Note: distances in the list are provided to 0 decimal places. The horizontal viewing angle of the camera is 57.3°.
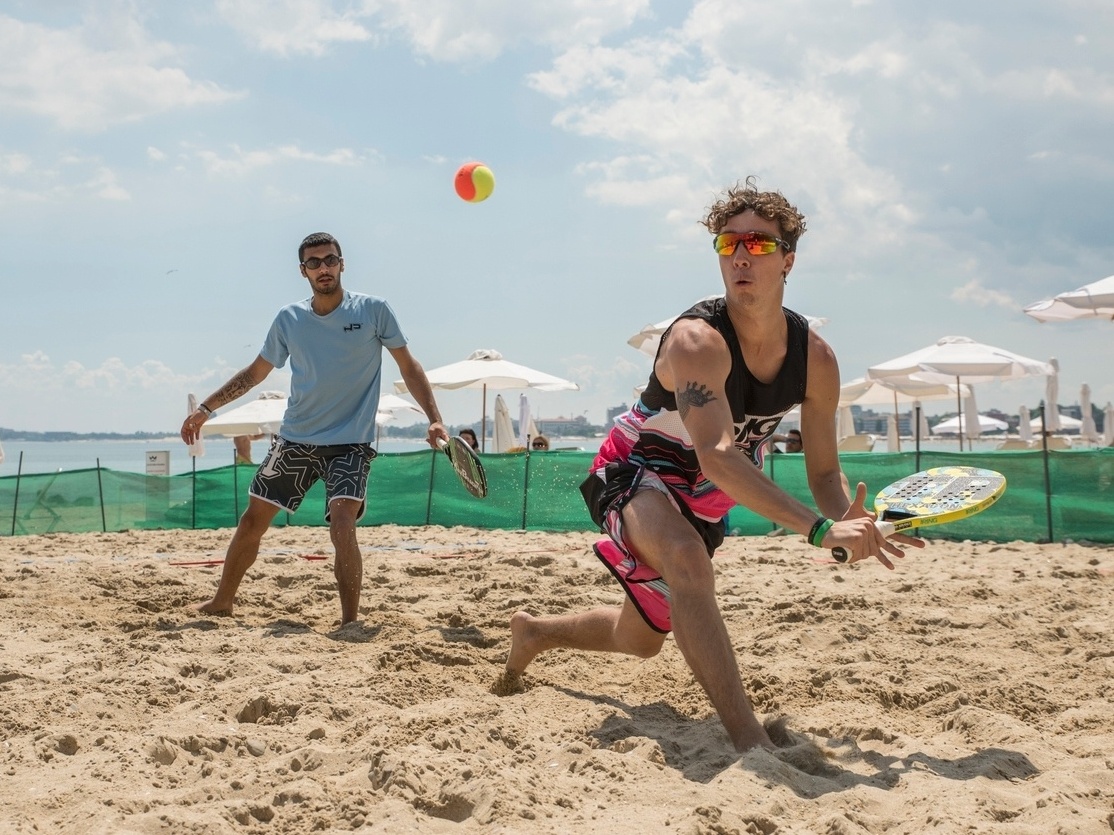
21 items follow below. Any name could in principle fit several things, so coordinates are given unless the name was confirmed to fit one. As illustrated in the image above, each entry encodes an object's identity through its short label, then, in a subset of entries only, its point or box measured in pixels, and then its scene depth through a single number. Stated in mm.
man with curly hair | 2908
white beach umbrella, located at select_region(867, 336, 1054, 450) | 15844
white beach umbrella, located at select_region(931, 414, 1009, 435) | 35969
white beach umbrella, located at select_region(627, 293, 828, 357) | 15007
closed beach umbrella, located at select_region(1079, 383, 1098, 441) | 23156
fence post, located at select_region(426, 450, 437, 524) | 12094
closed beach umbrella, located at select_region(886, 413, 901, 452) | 20303
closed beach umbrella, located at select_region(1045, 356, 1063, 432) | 20594
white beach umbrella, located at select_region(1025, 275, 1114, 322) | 11875
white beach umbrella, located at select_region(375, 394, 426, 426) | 21594
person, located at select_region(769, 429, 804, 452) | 13203
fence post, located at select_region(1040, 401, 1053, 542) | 9586
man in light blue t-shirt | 5094
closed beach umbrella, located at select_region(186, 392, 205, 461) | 17283
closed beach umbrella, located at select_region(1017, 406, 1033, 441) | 26641
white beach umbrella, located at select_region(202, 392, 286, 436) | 18422
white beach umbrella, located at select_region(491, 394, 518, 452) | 18891
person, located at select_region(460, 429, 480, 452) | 14148
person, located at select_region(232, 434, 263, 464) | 17161
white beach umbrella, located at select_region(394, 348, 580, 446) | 16719
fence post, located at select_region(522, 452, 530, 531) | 11680
